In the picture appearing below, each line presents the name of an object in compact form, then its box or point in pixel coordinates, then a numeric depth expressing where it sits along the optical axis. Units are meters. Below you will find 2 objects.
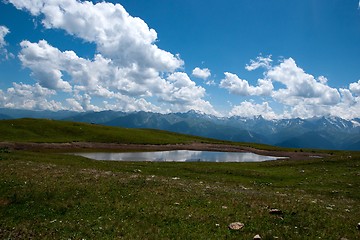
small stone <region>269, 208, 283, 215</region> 21.22
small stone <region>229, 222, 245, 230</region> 18.37
